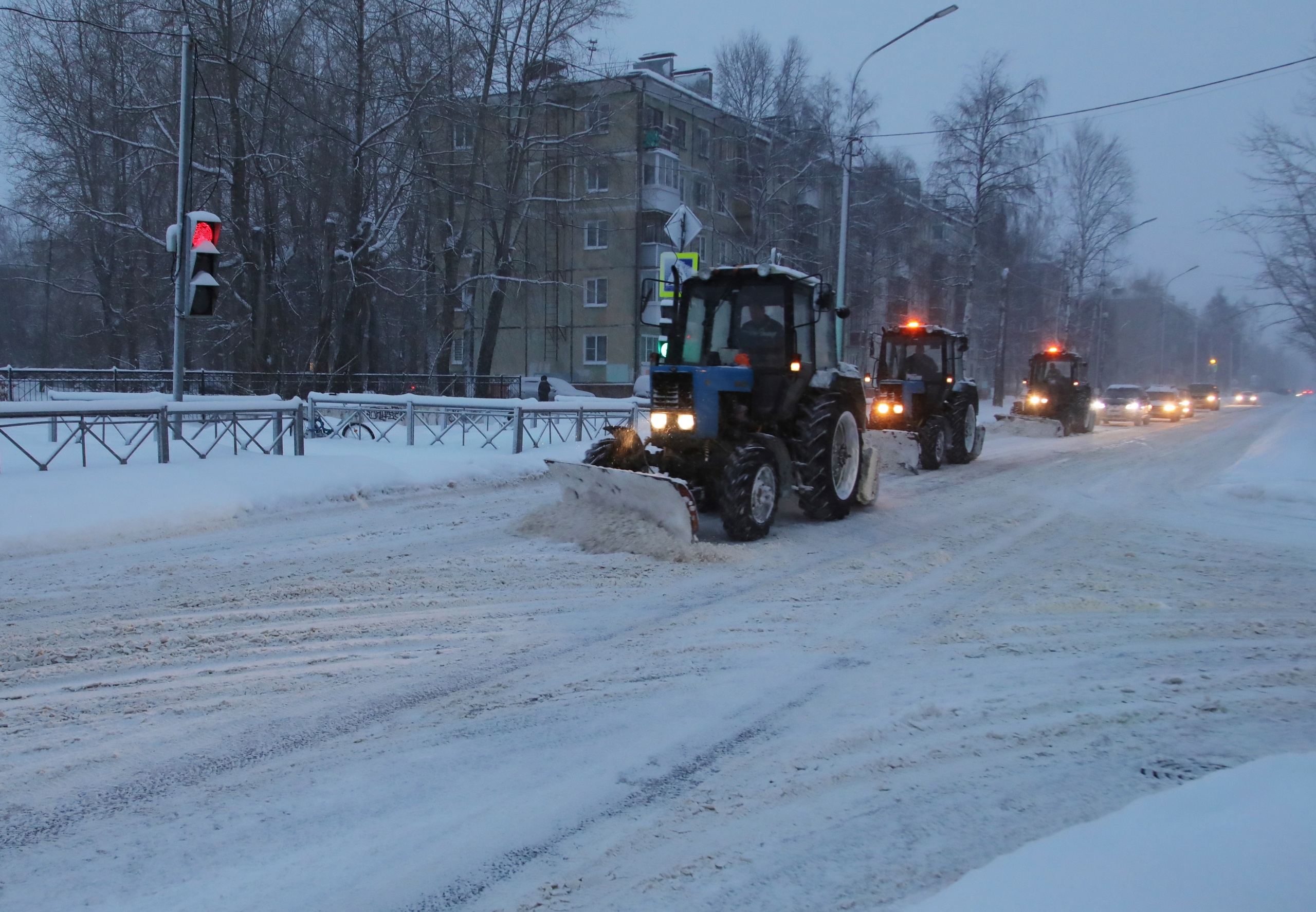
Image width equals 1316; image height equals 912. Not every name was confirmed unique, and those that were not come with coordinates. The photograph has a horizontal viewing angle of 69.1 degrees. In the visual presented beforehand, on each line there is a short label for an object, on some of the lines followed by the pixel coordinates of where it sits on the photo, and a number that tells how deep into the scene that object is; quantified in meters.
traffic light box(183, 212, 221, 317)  11.37
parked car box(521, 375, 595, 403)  31.88
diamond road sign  13.92
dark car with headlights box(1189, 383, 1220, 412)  50.69
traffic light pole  11.80
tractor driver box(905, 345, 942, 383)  17.11
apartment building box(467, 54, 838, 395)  34.06
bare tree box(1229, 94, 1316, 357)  19.73
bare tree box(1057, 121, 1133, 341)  43.41
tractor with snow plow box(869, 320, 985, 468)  16.39
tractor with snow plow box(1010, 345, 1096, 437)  25.92
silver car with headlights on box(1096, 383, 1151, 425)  33.97
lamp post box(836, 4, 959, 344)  20.52
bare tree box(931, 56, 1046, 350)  34.09
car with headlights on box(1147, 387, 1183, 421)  37.97
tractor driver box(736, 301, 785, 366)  9.32
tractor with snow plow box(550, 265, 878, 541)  8.36
